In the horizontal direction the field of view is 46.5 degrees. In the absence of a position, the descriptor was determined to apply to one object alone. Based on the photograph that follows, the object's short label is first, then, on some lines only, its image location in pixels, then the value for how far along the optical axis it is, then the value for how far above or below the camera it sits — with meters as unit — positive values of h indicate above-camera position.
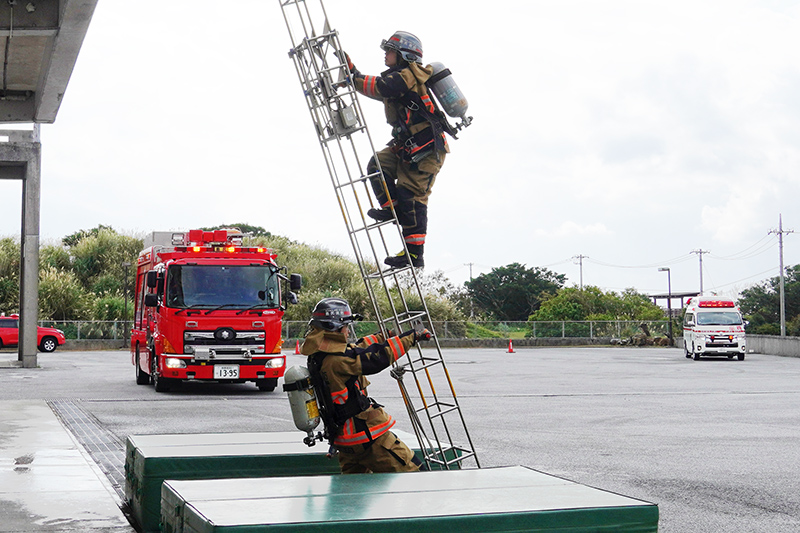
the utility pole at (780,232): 58.83 +5.56
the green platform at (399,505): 4.29 -0.92
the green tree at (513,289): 76.75 +2.49
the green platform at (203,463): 6.38 -0.99
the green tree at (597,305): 62.94 +0.97
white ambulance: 36.31 -0.38
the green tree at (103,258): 51.09 +3.61
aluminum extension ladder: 6.29 +1.38
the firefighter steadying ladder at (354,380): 5.90 -0.38
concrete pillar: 24.33 +3.05
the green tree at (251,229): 81.11 +8.27
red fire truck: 17.27 +0.16
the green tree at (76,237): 63.91 +6.07
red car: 36.72 -0.51
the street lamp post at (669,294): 55.05 +1.56
